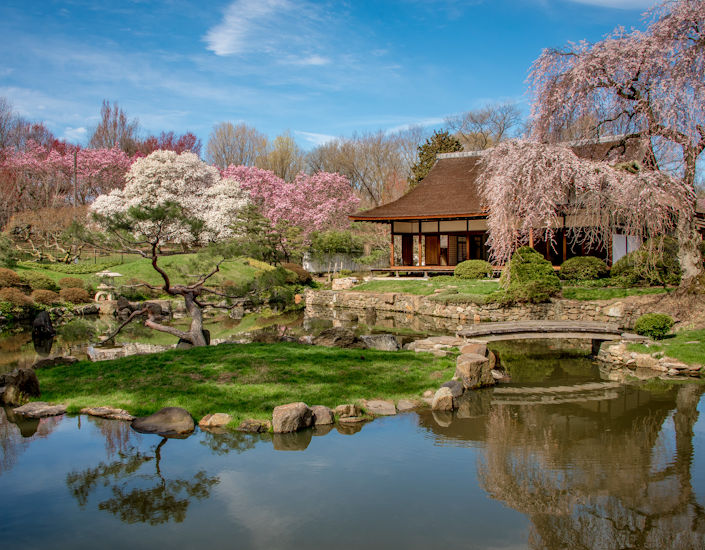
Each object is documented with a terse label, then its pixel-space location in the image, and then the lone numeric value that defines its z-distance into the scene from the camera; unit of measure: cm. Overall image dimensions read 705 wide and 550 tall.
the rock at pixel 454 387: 874
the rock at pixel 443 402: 821
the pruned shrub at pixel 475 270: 2242
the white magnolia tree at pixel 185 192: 3438
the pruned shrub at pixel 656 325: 1198
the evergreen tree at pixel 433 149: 3575
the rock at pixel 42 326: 1694
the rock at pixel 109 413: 773
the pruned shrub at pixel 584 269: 1888
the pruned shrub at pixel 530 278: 1714
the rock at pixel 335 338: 1297
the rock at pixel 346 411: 771
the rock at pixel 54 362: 1038
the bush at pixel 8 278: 2020
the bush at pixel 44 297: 2080
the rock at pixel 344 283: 2573
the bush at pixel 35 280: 2155
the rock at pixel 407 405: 820
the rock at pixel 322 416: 753
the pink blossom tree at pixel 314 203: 3556
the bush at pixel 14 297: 1964
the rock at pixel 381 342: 1289
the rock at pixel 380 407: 799
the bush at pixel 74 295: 2212
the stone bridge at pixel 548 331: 1219
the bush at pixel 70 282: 2312
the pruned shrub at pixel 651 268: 1505
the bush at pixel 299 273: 2912
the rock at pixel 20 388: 837
